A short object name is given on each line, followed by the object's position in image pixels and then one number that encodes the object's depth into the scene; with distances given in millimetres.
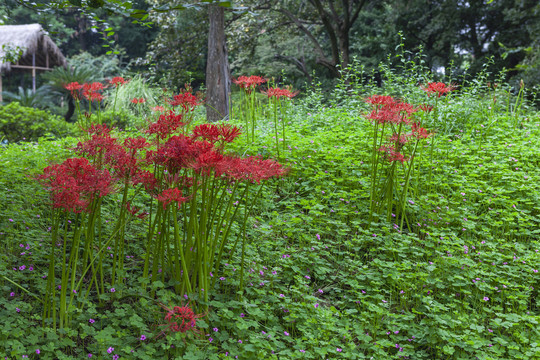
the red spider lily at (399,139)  3475
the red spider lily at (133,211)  2390
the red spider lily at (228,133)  2203
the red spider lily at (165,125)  2467
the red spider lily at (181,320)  2029
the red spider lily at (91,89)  4516
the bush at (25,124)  8109
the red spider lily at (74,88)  4371
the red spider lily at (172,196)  2123
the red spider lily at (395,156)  3384
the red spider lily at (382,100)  3404
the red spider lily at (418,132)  3495
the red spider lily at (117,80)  5016
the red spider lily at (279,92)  4066
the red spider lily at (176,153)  2156
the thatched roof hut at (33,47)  17391
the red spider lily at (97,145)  2396
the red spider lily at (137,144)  2299
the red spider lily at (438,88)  3686
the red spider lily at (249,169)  2165
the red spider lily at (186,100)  3113
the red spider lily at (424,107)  3833
